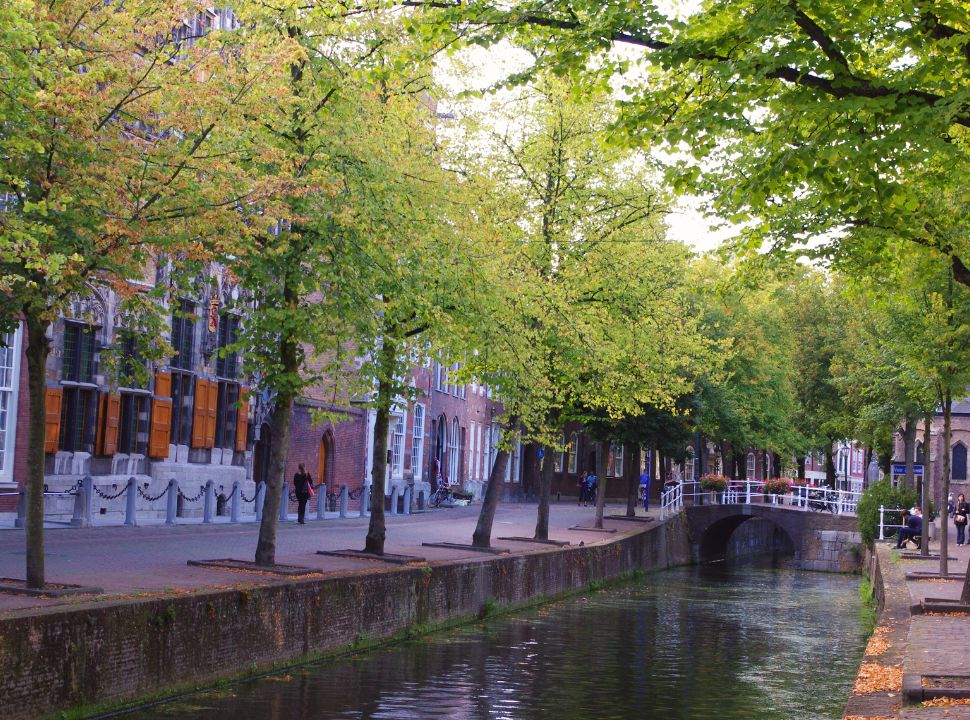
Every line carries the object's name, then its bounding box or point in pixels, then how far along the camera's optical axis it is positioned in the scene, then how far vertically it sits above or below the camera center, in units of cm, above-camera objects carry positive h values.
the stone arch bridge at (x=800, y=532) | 5028 -184
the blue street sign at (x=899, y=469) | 6744 +95
